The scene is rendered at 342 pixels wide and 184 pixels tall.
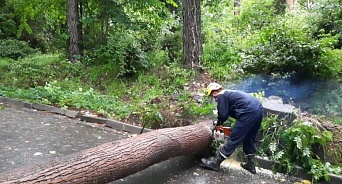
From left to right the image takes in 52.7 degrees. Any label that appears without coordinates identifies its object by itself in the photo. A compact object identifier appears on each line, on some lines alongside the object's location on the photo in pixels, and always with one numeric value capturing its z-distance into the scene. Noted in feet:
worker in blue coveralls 17.39
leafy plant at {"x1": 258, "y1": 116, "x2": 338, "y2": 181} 17.31
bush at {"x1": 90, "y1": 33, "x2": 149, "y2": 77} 35.72
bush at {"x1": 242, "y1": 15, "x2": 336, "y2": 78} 29.32
